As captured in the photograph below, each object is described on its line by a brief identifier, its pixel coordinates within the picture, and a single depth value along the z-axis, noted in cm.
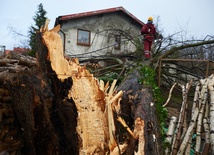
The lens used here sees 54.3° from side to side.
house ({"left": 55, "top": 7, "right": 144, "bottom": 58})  1284
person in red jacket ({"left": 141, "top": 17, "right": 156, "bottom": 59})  597
